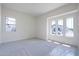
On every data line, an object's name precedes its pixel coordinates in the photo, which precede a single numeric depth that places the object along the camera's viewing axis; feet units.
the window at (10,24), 7.56
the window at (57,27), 6.97
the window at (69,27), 6.92
